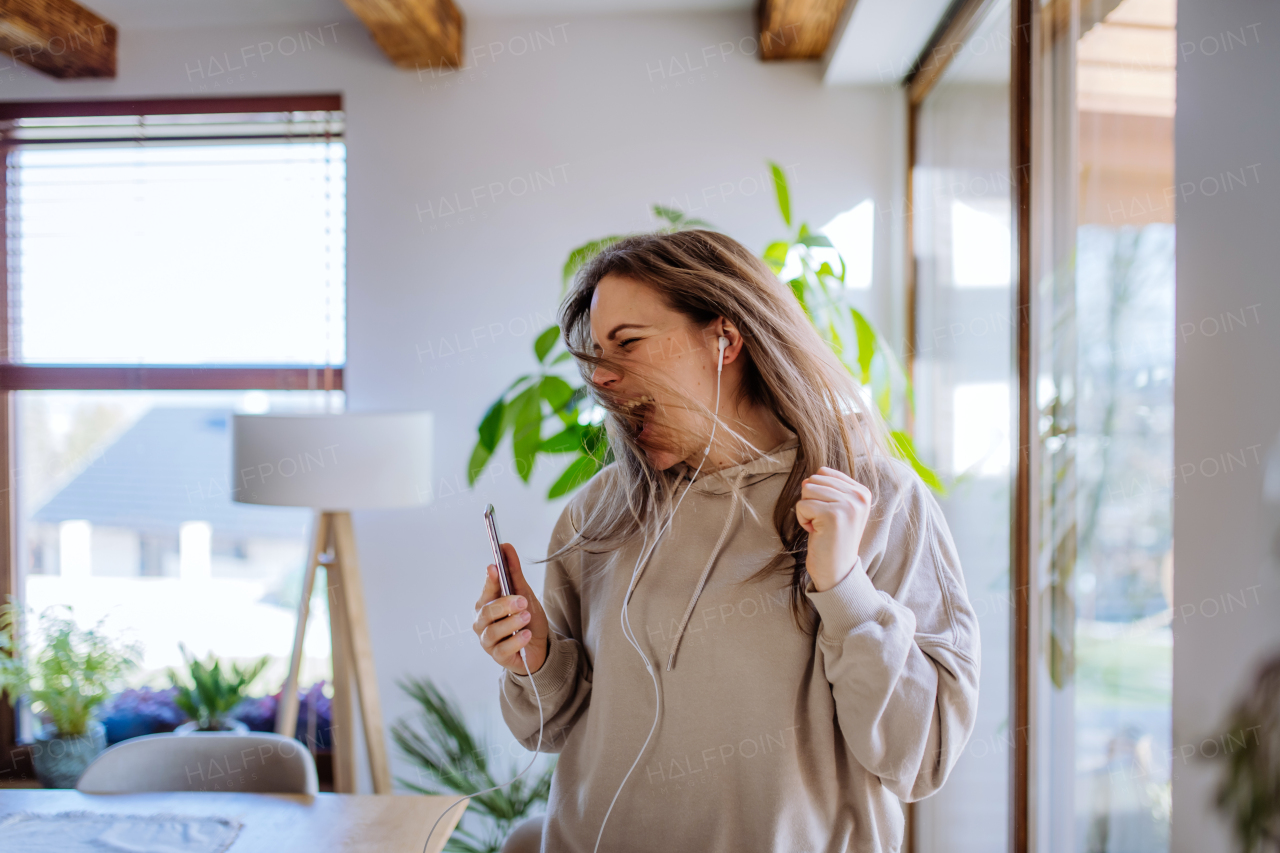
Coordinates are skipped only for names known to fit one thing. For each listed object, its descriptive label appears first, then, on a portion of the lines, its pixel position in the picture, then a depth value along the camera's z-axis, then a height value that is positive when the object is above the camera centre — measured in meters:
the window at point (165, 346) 2.65 +0.24
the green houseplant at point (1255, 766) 0.76 -0.35
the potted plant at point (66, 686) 2.39 -0.85
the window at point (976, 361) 1.67 +0.14
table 1.30 -0.71
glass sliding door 1.04 -0.01
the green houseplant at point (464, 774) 2.08 -1.01
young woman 0.88 -0.23
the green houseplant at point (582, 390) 1.72 +0.06
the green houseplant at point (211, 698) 2.43 -0.89
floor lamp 1.99 -0.18
